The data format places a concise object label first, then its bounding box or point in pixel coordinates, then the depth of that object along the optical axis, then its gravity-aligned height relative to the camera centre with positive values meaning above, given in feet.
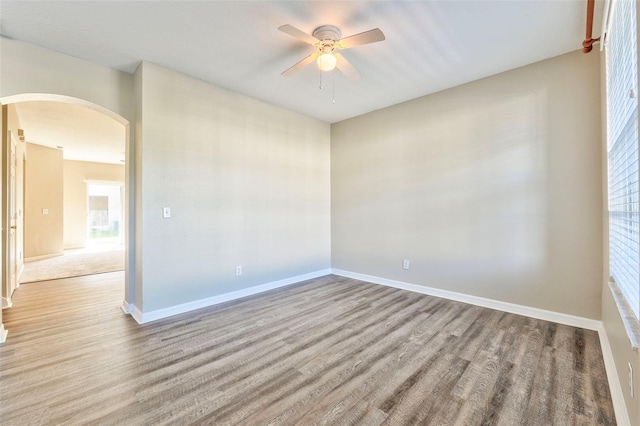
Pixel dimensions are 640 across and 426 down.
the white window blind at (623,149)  4.42 +1.31
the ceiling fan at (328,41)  6.79 +4.57
